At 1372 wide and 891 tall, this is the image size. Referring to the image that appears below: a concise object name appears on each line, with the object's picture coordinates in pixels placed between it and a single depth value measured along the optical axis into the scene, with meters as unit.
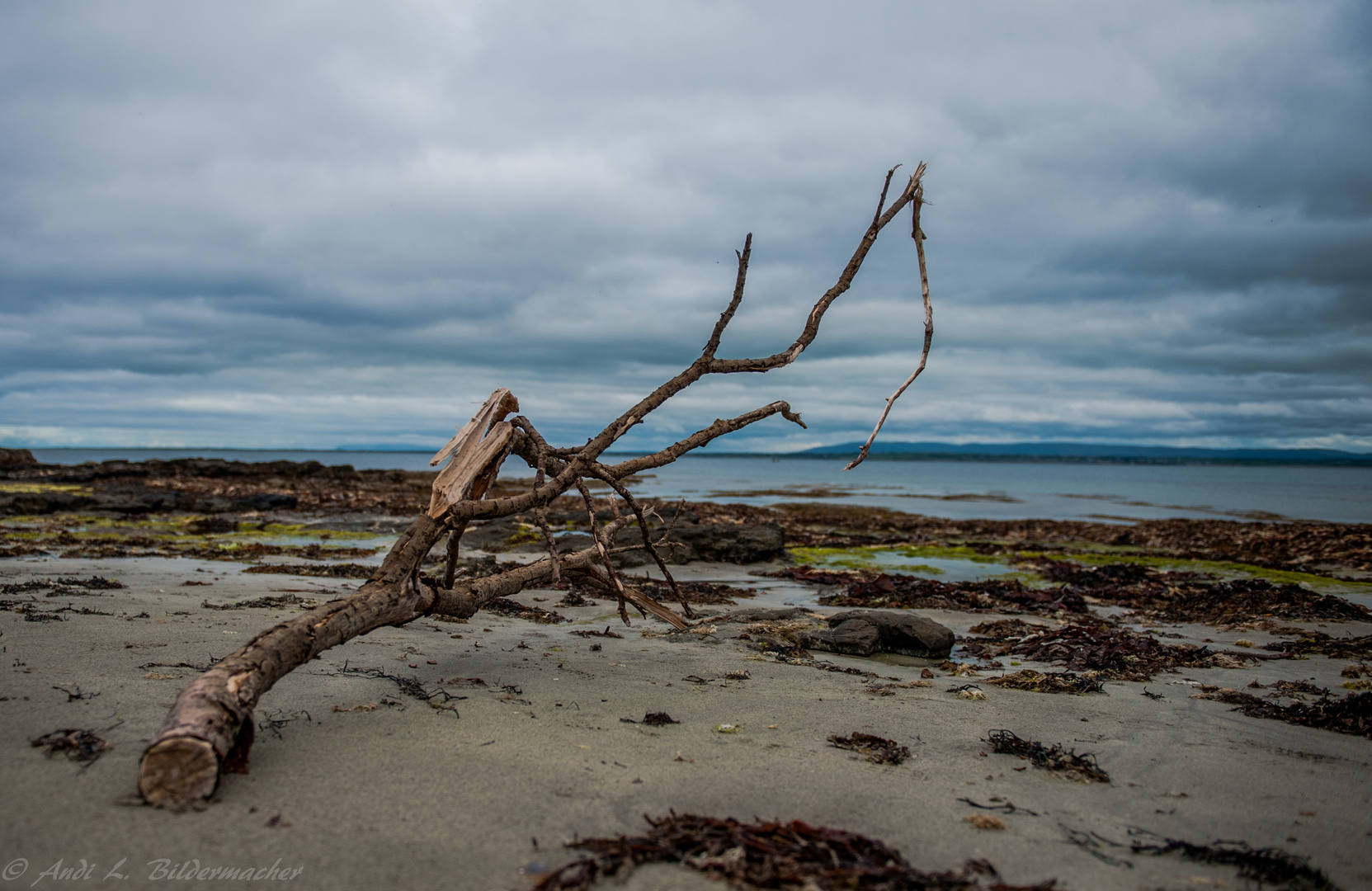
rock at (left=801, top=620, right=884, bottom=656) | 6.71
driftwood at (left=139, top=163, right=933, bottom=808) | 2.70
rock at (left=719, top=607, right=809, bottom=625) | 7.95
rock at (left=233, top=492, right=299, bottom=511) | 22.91
